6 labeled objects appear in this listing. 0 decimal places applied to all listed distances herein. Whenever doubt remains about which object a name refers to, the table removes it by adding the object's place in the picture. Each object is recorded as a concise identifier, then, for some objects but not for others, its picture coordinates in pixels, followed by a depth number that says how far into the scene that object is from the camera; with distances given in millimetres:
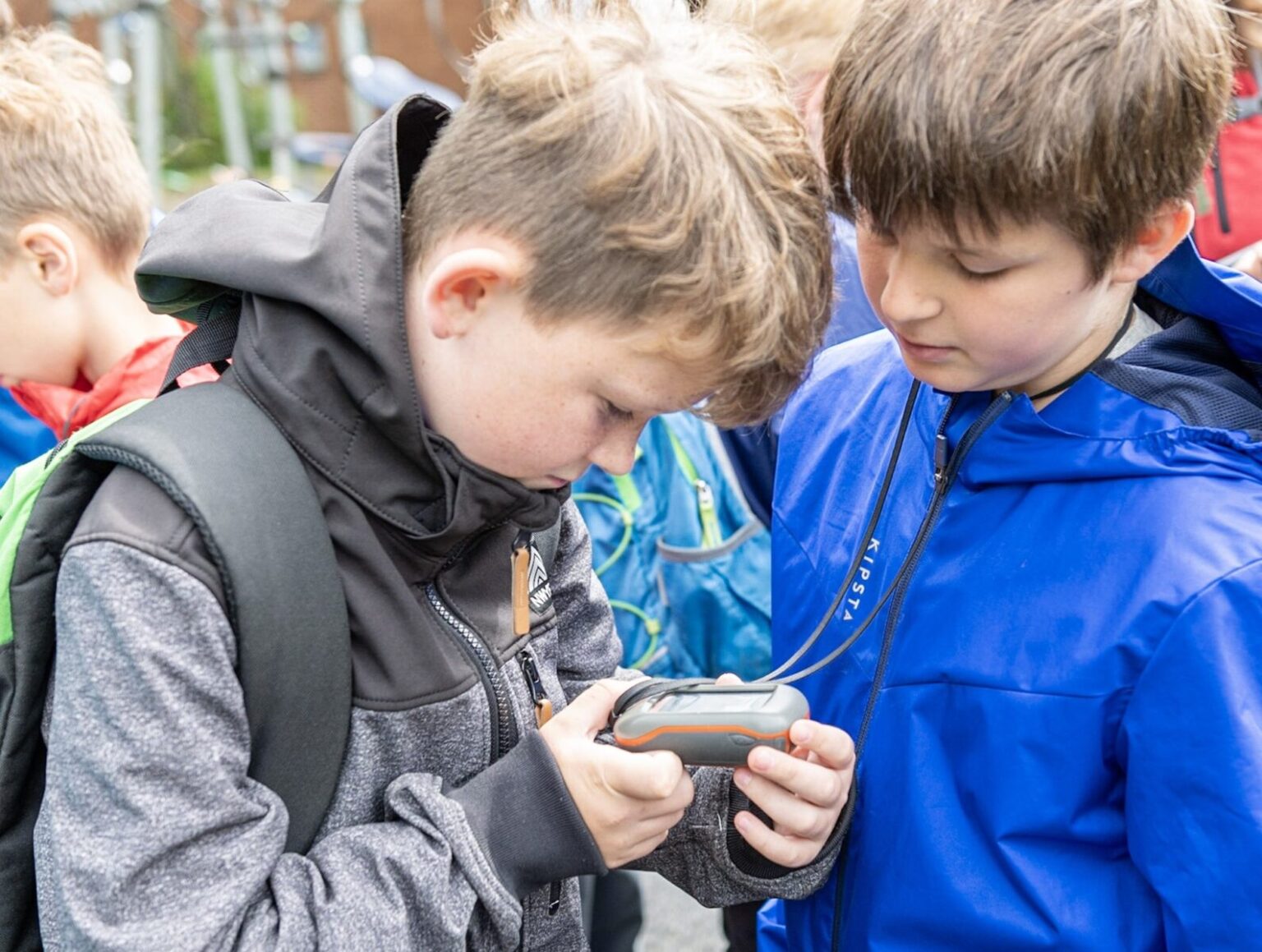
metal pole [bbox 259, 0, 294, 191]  8008
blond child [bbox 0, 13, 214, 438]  2309
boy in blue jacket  1338
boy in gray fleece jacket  1288
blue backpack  2895
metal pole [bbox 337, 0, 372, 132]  8047
